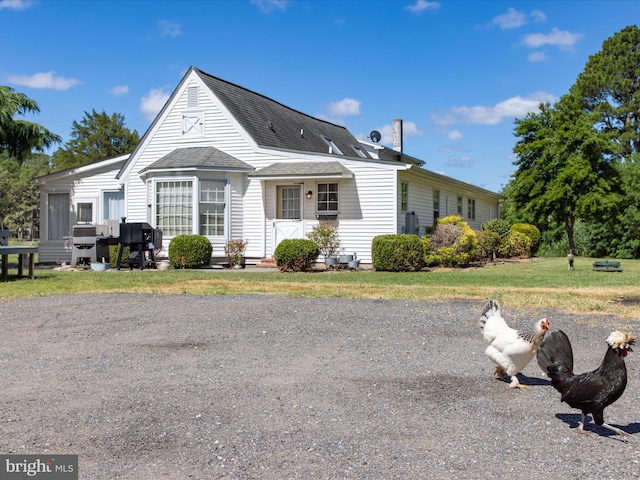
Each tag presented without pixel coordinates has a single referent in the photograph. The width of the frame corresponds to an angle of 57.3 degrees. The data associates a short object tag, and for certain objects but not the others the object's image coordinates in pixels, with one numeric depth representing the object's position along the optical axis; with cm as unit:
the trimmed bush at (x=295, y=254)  1662
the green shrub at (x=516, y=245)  2591
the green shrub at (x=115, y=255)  1878
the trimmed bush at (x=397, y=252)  1692
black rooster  384
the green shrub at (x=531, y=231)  2877
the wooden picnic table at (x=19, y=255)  1359
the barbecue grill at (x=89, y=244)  1905
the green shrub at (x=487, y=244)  2186
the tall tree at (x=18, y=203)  5841
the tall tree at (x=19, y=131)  2155
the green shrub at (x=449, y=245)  1859
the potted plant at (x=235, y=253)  1878
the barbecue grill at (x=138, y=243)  1783
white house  1853
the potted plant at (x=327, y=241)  1811
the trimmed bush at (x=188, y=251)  1795
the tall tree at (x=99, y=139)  5044
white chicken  473
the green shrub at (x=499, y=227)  2633
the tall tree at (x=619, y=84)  3847
